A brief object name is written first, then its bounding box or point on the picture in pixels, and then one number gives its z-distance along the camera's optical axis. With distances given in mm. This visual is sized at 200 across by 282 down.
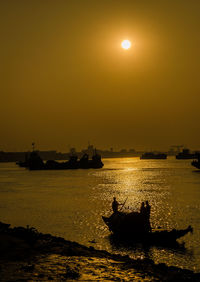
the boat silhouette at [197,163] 132150
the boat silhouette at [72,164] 161000
